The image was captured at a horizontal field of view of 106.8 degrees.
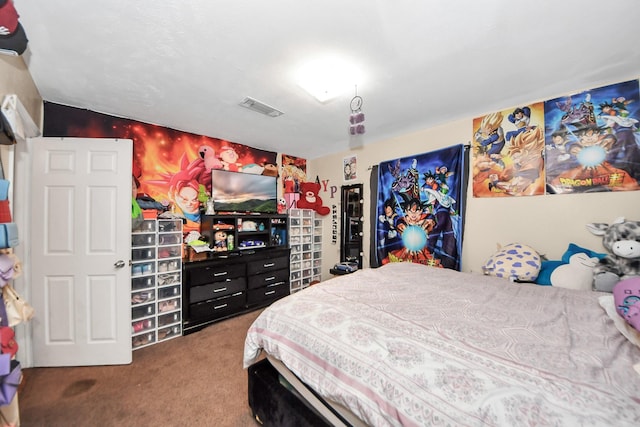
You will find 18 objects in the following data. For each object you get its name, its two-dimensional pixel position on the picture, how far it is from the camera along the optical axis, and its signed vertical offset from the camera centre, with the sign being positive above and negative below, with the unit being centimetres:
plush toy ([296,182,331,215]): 414 +28
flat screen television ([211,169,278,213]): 327 +34
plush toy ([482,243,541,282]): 205 -45
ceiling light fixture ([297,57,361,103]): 175 +110
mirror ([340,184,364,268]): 377 -15
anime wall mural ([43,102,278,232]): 242 +80
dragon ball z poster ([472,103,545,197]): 227 +62
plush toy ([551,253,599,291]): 183 -48
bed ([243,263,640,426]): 74 -57
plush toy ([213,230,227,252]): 313 -34
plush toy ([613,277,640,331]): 105 -42
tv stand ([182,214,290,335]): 277 -75
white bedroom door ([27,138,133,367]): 204 -31
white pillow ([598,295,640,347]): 105 -53
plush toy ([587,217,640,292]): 168 -32
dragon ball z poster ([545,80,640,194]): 188 +62
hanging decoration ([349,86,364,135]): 200 +85
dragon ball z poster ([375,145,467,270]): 273 +7
